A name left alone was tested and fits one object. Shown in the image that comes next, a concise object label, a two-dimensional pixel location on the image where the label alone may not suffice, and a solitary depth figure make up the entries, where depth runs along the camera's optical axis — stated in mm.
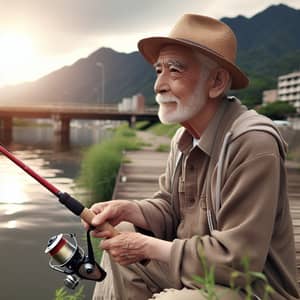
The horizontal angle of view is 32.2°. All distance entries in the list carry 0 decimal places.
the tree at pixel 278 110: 65144
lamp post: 66394
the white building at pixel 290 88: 117075
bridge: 63525
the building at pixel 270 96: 113938
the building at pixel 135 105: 69975
